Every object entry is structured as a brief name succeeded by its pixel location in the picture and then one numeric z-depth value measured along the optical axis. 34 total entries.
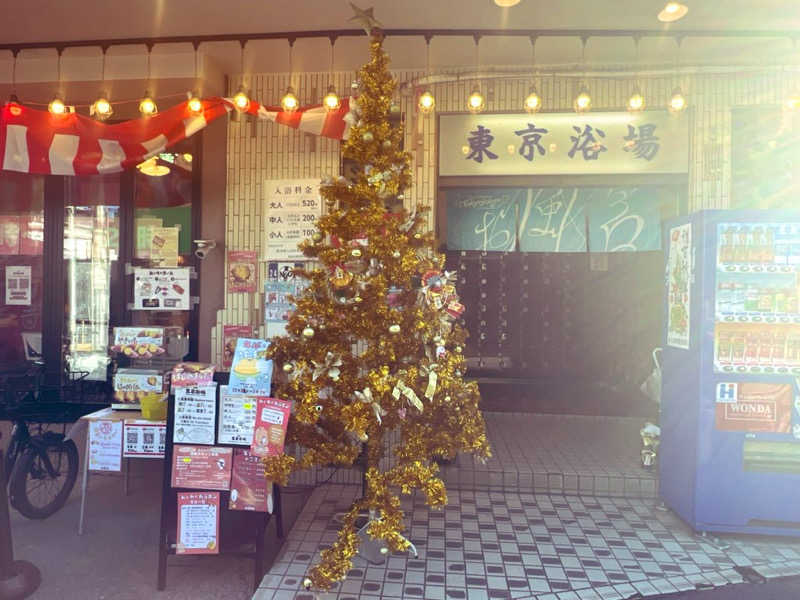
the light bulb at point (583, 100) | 5.11
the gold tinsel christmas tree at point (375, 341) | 3.29
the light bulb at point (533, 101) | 5.09
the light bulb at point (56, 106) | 5.24
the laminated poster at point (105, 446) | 4.17
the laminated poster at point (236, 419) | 3.53
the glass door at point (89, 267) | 6.24
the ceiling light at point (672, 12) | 4.53
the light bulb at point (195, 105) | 5.08
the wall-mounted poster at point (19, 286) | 6.35
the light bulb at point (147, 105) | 5.18
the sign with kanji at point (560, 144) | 5.71
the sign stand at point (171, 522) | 3.47
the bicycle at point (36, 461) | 4.43
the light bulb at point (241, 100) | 5.07
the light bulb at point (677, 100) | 5.09
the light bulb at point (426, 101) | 5.11
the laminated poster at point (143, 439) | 4.12
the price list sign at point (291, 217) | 5.66
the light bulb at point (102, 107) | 5.23
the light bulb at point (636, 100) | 5.12
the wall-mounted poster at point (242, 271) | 5.73
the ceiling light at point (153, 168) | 6.09
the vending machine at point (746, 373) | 3.97
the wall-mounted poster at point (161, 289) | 5.93
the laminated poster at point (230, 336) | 5.74
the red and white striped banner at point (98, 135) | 5.16
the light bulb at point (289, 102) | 5.12
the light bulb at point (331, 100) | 5.01
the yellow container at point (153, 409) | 4.15
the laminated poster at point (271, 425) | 3.37
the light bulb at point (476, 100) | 5.08
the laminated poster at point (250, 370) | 3.57
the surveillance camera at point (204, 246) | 5.73
